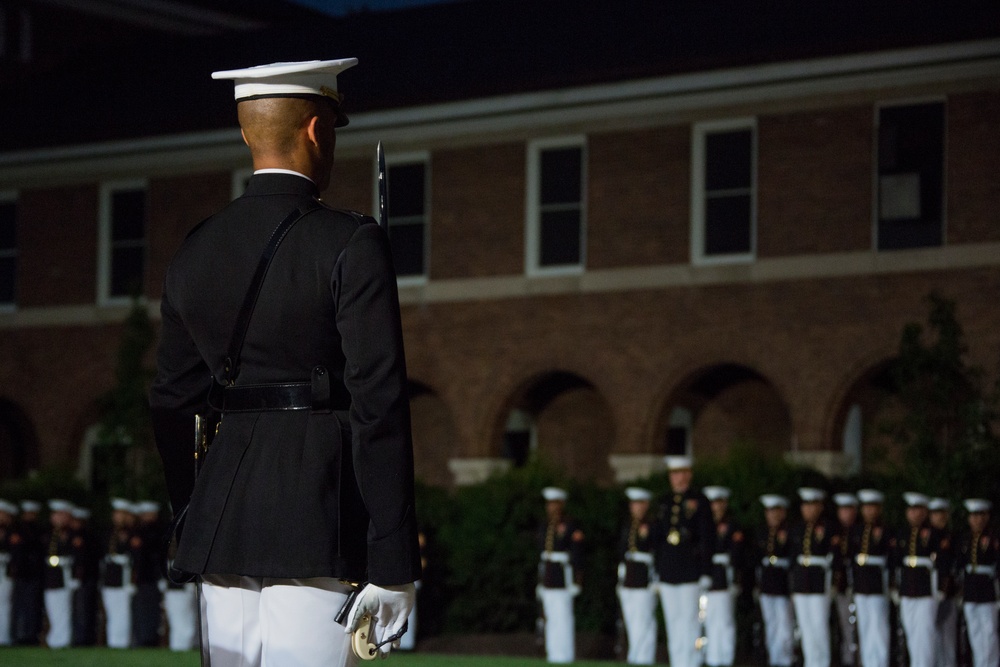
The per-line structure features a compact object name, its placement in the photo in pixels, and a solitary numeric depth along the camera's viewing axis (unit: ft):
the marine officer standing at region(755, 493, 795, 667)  65.87
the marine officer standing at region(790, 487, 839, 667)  63.98
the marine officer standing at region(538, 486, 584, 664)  69.26
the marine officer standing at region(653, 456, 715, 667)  61.62
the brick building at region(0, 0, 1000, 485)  78.79
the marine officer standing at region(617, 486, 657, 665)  65.77
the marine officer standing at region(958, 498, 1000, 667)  61.26
